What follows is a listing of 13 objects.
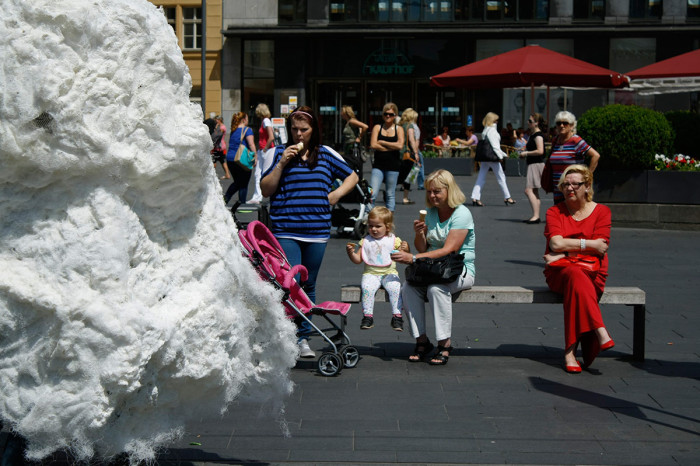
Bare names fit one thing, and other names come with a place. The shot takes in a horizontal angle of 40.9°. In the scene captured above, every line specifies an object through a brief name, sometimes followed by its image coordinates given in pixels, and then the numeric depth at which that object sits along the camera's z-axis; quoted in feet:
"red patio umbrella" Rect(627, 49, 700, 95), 59.67
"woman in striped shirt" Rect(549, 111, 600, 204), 37.78
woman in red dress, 22.70
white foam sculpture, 11.35
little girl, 24.30
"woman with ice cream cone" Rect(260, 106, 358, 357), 23.21
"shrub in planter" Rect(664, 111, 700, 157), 53.47
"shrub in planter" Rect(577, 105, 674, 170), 48.06
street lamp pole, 81.67
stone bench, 23.56
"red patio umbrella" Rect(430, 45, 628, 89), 63.52
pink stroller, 20.40
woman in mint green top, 23.36
